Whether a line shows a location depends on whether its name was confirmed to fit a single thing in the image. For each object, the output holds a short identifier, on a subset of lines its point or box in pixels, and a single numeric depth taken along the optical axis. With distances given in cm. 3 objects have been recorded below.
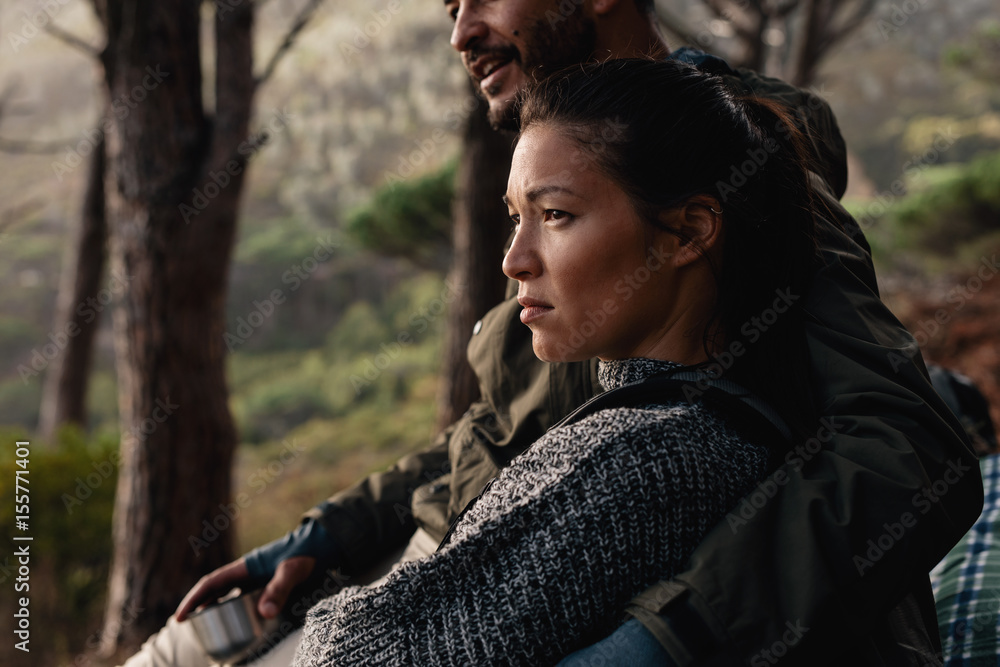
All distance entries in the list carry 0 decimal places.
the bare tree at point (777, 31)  585
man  103
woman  106
